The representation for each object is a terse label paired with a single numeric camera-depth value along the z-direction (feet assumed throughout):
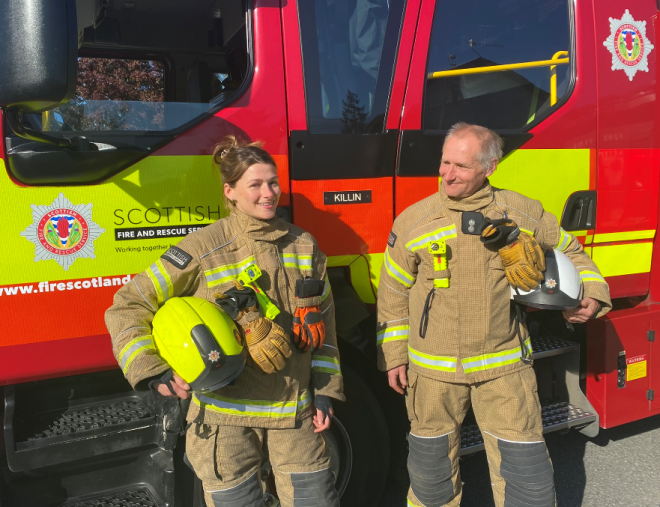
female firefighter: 5.81
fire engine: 5.99
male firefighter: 6.72
